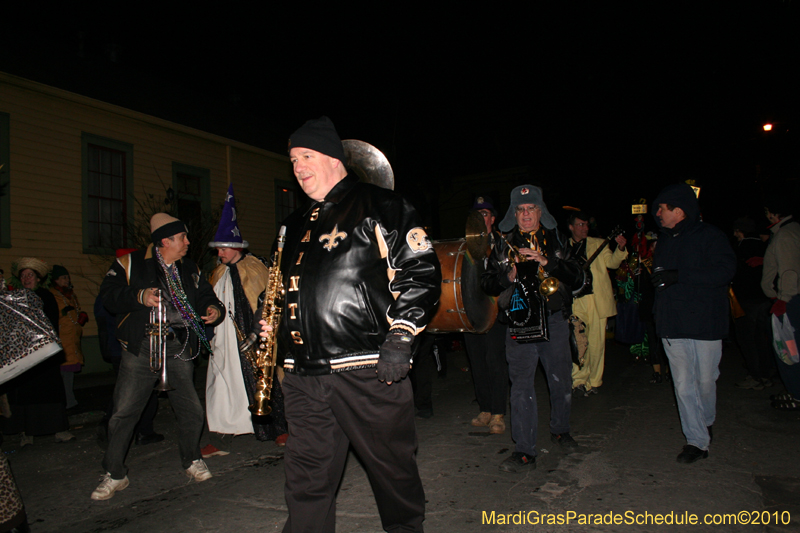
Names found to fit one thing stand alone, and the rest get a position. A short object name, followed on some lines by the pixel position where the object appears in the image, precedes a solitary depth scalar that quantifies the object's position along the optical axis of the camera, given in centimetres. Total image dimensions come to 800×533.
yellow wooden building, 1117
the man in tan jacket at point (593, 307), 754
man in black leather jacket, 273
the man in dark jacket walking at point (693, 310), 472
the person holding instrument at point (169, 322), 443
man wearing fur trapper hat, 468
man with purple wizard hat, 574
